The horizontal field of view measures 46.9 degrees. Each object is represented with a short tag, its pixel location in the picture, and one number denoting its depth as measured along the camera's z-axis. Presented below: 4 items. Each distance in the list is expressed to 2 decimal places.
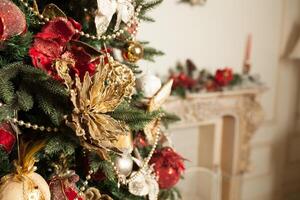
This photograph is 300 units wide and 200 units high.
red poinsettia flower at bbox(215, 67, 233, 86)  1.95
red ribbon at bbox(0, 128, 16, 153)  0.64
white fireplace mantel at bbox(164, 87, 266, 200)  2.03
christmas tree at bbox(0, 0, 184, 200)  0.62
